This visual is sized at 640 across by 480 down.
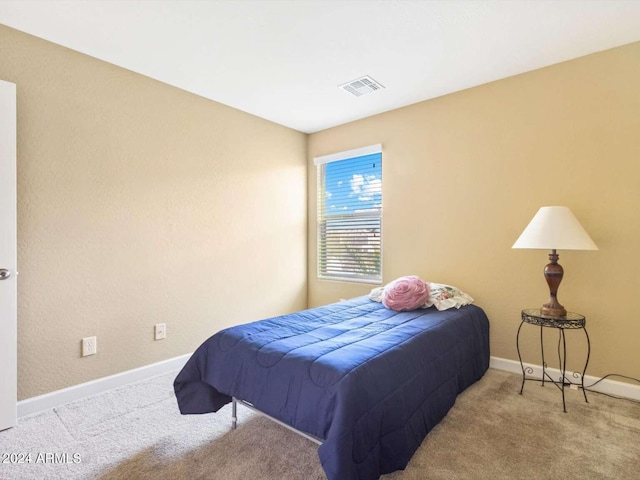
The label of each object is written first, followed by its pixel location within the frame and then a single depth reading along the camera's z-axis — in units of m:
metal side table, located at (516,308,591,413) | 2.18
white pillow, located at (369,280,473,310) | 2.63
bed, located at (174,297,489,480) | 1.38
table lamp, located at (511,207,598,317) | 2.13
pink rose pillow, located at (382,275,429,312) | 2.58
